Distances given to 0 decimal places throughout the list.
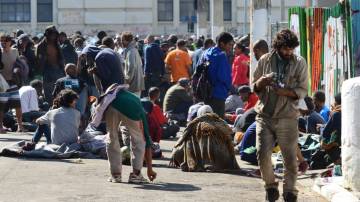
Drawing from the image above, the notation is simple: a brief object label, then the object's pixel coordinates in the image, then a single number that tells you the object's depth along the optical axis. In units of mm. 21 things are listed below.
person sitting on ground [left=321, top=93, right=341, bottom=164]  14117
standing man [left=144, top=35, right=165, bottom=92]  24656
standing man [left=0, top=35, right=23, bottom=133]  20125
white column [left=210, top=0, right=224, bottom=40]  38469
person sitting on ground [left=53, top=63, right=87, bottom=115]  18484
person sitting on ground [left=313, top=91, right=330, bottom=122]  17188
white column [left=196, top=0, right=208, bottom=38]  42531
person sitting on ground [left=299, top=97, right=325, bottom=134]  16688
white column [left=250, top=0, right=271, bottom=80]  21859
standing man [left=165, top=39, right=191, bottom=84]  24672
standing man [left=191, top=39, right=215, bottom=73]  22675
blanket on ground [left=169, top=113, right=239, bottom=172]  15219
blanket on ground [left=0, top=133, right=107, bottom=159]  16203
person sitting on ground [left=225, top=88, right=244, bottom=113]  21297
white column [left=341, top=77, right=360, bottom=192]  12250
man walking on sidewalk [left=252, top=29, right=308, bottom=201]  11664
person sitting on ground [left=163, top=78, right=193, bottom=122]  21672
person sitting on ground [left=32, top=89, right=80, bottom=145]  16469
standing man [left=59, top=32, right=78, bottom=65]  22812
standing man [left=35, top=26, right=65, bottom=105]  20641
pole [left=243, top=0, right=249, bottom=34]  58375
